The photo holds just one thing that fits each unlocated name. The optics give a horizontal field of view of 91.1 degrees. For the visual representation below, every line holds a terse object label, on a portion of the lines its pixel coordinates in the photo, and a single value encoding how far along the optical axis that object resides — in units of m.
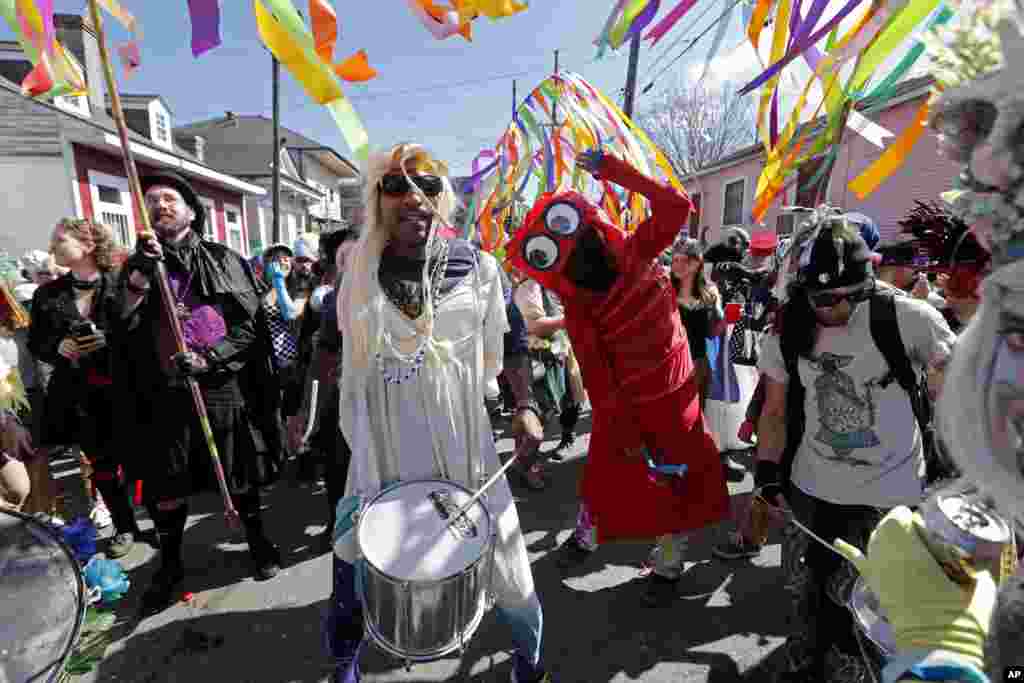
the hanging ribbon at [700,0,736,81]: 1.47
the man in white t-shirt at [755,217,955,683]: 1.76
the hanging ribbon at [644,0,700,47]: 1.50
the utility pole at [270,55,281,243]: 13.83
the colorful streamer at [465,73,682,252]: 3.16
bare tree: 15.76
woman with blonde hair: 3.19
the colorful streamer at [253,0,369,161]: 1.53
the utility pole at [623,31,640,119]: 8.98
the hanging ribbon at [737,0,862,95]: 1.29
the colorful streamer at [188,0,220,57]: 1.51
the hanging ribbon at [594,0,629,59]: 1.55
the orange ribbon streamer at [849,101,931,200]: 1.47
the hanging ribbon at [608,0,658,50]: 1.52
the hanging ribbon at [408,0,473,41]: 1.63
